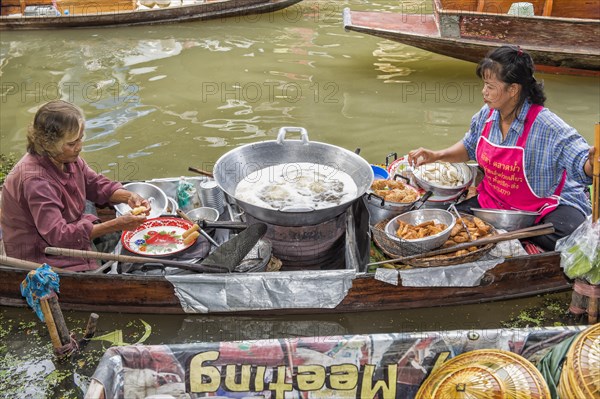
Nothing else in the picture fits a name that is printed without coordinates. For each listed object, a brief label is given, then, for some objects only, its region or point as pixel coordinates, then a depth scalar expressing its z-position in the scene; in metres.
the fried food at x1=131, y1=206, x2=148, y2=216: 3.82
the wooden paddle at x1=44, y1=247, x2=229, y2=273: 3.40
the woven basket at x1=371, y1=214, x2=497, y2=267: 3.75
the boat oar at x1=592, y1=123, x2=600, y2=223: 3.19
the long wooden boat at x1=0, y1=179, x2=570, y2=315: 3.67
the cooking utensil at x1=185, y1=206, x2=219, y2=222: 4.53
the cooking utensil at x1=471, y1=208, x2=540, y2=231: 4.03
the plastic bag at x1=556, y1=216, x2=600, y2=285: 3.32
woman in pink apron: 3.71
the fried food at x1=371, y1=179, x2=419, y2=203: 4.28
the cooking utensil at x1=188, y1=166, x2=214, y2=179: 4.68
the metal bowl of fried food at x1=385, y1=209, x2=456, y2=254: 3.77
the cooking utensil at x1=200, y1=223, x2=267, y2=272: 3.66
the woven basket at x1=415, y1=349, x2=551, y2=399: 2.47
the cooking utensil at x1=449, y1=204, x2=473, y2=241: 3.89
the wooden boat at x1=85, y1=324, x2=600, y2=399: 2.71
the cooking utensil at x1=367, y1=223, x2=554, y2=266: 3.65
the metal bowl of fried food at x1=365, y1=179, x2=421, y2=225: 4.23
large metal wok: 3.79
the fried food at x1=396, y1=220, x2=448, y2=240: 3.89
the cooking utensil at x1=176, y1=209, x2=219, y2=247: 3.95
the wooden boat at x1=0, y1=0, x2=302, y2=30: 10.80
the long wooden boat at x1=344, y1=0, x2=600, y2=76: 7.48
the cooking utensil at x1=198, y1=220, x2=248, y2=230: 4.01
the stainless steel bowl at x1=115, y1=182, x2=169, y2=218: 4.47
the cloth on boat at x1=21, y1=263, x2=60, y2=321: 3.22
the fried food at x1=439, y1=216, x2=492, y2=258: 3.86
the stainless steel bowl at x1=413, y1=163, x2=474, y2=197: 4.46
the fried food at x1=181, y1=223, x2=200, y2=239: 3.87
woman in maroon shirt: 3.37
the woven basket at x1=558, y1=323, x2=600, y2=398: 2.33
